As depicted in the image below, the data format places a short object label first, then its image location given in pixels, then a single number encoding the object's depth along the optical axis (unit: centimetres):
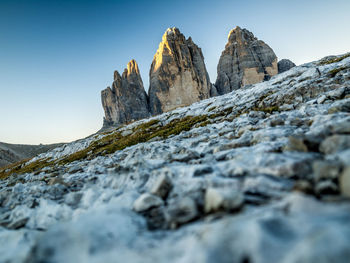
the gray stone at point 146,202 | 435
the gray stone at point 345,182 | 272
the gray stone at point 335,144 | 417
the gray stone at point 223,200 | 322
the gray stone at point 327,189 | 290
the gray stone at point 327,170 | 319
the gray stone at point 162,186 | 471
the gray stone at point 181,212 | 344
